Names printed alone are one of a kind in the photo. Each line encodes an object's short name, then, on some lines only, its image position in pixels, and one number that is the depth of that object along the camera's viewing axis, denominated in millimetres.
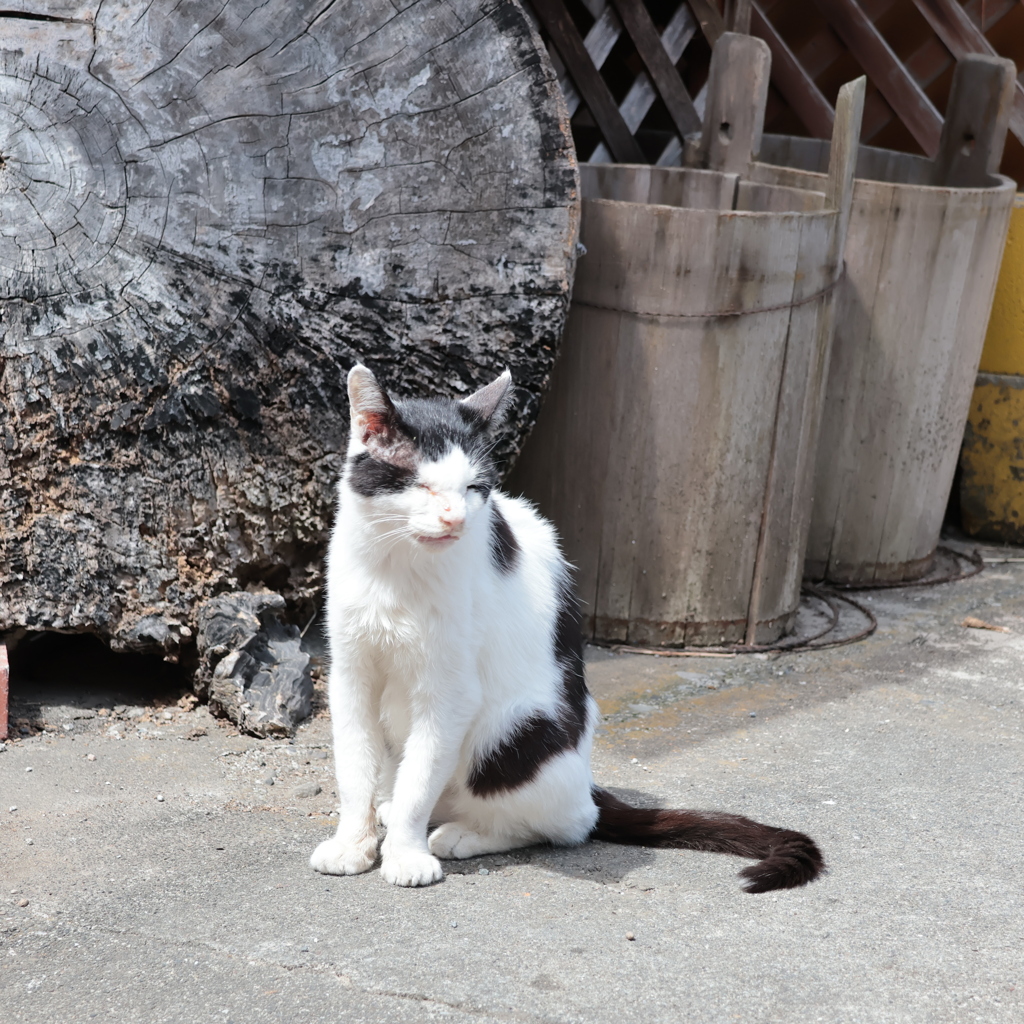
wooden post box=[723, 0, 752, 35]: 4559
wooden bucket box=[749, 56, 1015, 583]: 4016
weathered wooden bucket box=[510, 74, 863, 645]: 3383
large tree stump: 2770
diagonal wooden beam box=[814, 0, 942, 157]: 4859
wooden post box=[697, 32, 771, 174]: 4078
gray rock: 3033
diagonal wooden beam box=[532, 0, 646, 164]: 4328
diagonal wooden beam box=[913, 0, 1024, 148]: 4910
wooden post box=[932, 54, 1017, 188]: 4281
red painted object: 2863
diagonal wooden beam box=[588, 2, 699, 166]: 4609
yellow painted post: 4750
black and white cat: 2199
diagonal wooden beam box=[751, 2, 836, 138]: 4918
